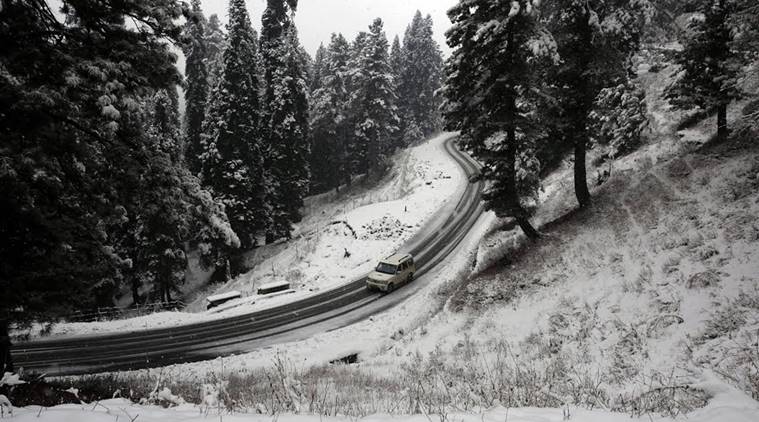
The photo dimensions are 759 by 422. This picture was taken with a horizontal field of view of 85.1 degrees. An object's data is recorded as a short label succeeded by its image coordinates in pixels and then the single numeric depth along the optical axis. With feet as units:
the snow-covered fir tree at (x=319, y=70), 200.47
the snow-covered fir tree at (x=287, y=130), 132.26
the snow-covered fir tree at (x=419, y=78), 218.18
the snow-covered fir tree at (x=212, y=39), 174.14
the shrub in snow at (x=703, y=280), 29.58
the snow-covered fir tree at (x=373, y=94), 160.25
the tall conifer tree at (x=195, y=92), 146.59
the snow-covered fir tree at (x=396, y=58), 221.46
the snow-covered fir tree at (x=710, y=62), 49.73
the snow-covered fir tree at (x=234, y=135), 108.37
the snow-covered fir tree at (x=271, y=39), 134.62
